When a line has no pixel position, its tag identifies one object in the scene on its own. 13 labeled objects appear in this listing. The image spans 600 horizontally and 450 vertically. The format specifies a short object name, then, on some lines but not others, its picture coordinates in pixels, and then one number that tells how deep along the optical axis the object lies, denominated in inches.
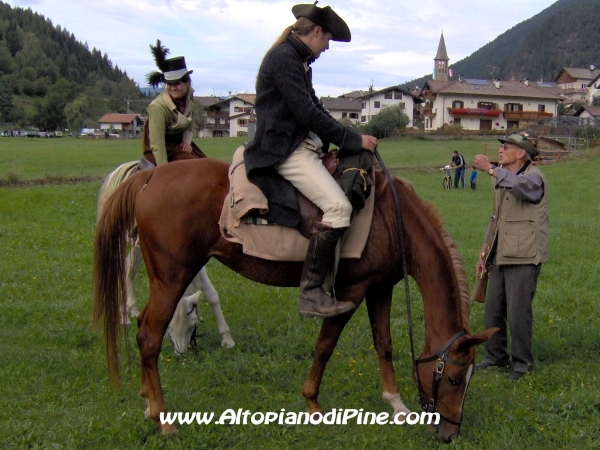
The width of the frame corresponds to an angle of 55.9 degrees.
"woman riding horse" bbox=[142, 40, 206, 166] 216.7
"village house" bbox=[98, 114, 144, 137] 4097.0
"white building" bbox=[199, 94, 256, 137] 3486.7
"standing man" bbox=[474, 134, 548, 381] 207.8
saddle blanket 164.9
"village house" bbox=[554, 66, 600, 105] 5167.3
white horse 224.4
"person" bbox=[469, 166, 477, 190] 967.8
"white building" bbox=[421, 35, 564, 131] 3016.7
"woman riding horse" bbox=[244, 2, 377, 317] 158.2
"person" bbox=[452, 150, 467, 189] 978.7
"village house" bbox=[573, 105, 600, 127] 3122.5
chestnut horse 162.7
